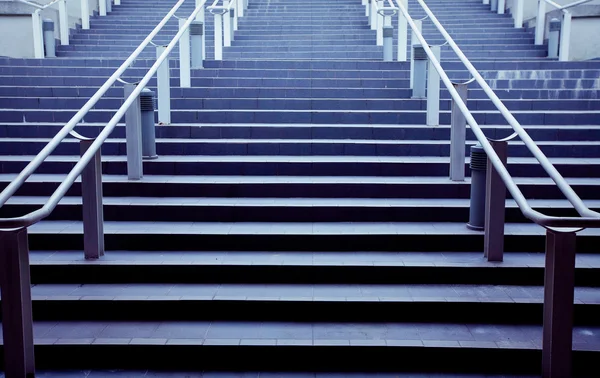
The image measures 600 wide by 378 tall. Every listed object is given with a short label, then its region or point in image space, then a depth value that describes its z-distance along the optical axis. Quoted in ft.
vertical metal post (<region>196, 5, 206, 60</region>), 28.22
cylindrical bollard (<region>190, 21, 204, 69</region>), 27.35
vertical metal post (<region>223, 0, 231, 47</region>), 33.42
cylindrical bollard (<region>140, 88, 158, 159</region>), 18.66
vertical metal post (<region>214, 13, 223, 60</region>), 29.58
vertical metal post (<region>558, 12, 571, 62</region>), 29.50
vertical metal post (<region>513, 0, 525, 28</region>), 36.55
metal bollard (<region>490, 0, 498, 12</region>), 41.22
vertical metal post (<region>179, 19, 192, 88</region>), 24.66
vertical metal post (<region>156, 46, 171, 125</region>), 21.06
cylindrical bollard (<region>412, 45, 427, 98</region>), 23.52
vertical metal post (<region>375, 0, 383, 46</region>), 33.96
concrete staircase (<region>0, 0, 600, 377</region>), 11.60
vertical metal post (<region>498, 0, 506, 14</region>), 40.16
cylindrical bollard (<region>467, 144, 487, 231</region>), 14.67
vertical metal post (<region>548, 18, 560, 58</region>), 31.60
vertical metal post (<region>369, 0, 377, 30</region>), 36.24
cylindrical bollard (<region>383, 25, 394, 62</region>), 29.09
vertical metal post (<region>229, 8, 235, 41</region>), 36.06
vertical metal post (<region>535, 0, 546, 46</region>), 33.86
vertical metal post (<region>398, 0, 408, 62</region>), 28.25
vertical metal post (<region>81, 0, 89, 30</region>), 37.86
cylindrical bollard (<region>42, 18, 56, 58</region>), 33.17
